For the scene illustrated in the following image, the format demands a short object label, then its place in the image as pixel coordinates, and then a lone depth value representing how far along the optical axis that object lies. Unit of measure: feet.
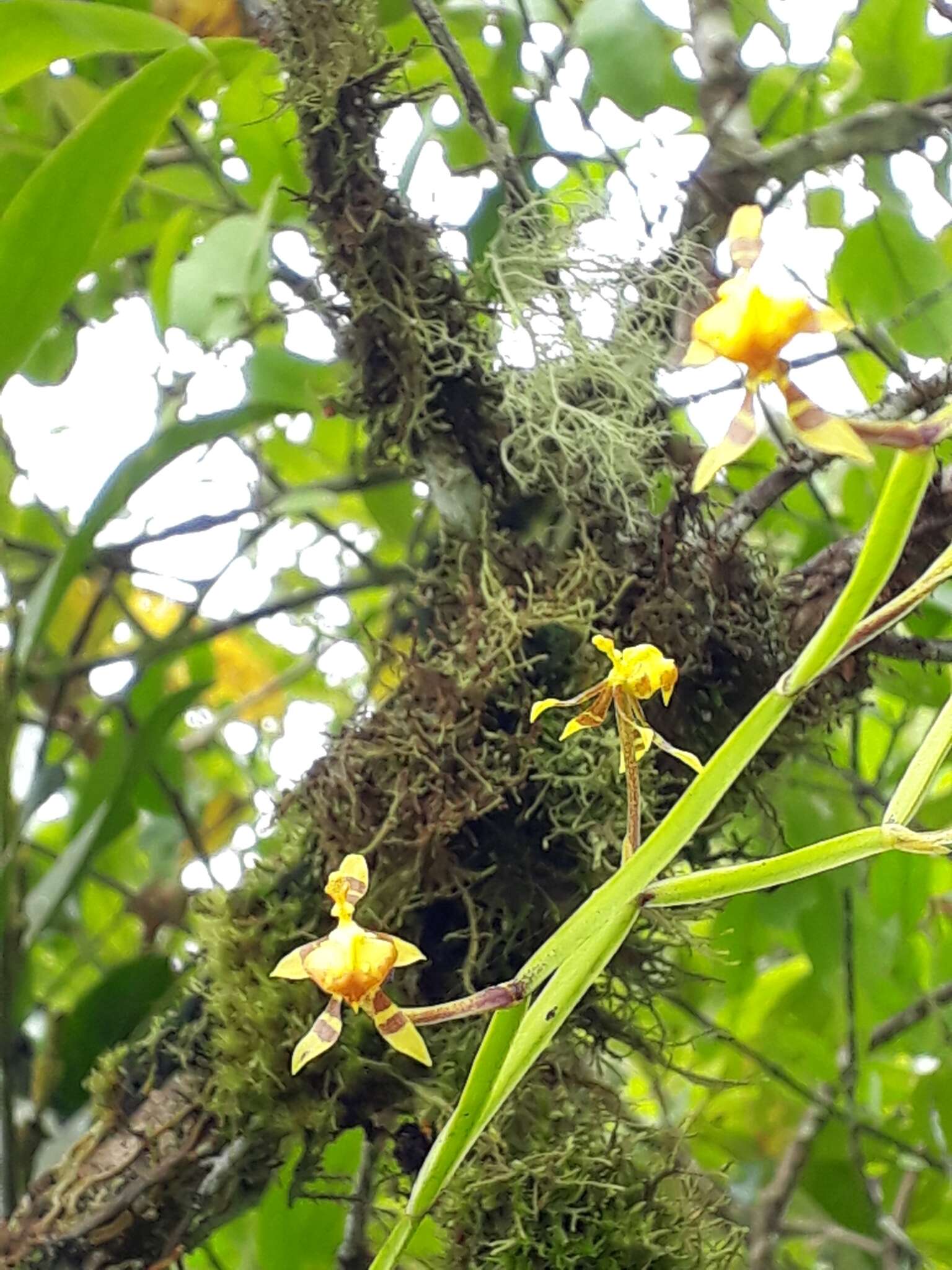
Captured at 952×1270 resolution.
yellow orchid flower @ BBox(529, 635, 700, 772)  0.97
